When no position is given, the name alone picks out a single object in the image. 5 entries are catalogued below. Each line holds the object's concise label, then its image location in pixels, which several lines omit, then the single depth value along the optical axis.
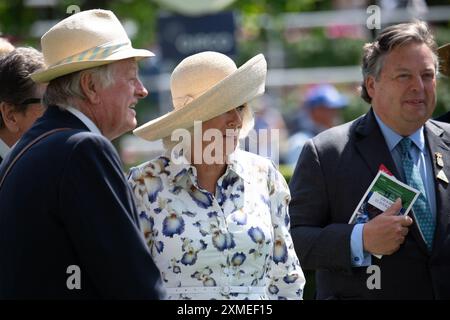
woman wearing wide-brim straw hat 8.26
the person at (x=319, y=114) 22.59
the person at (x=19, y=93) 9.45
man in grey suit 9.68
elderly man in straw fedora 6.75
